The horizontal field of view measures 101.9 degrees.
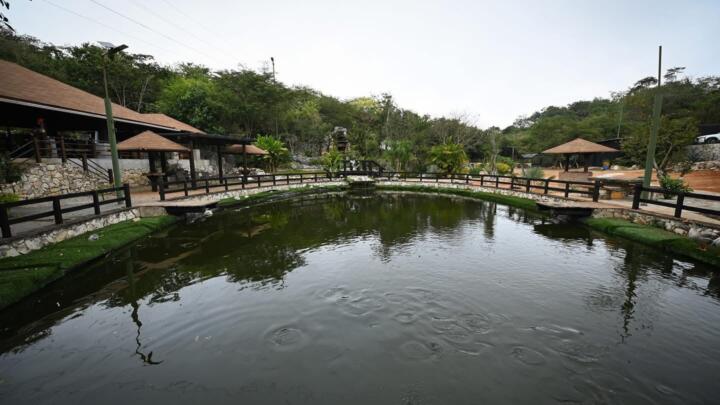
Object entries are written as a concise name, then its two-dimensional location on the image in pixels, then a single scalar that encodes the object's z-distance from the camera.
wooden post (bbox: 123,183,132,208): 10.45
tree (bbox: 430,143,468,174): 23.62
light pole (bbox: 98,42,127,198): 10.84
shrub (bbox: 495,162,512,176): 28.06
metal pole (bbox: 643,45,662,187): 10.81
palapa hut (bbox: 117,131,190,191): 13.68
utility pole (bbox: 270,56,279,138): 34.62
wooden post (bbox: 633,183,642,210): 10.34
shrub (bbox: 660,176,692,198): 12.58
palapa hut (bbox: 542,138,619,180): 16.19
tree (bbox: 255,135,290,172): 26.14
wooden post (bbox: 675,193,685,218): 8.59
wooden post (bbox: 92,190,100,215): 9.01
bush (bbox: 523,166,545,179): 20.48
